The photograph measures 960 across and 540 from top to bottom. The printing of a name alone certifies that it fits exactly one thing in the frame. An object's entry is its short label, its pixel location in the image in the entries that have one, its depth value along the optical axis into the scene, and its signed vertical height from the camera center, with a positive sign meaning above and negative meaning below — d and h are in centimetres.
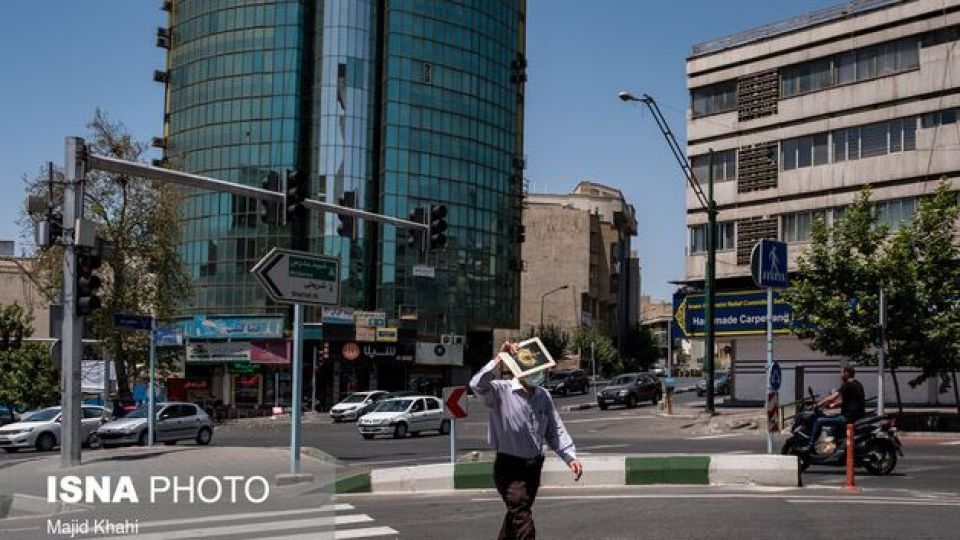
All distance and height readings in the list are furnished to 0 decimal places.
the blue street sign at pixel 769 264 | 1714 +95
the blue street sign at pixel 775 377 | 1745 -99
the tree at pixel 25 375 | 5300 -331
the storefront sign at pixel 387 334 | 7075 -128
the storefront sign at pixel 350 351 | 6806 -240
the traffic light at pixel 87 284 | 1794 +50
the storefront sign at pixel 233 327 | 7125 -91
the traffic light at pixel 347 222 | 2259 +209
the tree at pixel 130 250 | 3747 +240
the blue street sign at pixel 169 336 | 3052 -71
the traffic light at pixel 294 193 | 1983 +237
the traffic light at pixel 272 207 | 1989 +210
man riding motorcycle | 1634 -133
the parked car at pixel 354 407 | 4994 -451
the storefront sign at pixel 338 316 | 6838 -6
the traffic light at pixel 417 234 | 2387 +195
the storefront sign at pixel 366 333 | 7006 -121
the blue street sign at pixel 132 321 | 2052 -17
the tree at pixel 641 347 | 11631 -331
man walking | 751 -89
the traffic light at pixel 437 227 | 2400 +210
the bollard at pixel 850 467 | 1462 -210
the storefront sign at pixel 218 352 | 6919 -263
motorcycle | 1666 -206
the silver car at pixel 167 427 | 2942 -338
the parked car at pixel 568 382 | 6372 -408
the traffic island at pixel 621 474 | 1480 -229
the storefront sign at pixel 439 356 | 7425 -285
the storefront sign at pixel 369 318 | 7056 -18
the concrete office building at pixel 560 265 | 10706 +555
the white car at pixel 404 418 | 3538 -360
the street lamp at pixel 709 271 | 3081 +162
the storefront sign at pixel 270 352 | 6881 -256
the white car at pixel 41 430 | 3075 -361
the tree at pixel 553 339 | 9152 -192
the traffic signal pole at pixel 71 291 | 1806 +37
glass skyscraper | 7431 +1397
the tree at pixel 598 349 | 9506 -289
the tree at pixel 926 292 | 2825 +83
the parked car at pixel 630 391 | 4791 -343
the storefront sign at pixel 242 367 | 6912 -359
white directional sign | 1520 +58
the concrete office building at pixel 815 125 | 3806 +787
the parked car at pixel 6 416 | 4150 -445
